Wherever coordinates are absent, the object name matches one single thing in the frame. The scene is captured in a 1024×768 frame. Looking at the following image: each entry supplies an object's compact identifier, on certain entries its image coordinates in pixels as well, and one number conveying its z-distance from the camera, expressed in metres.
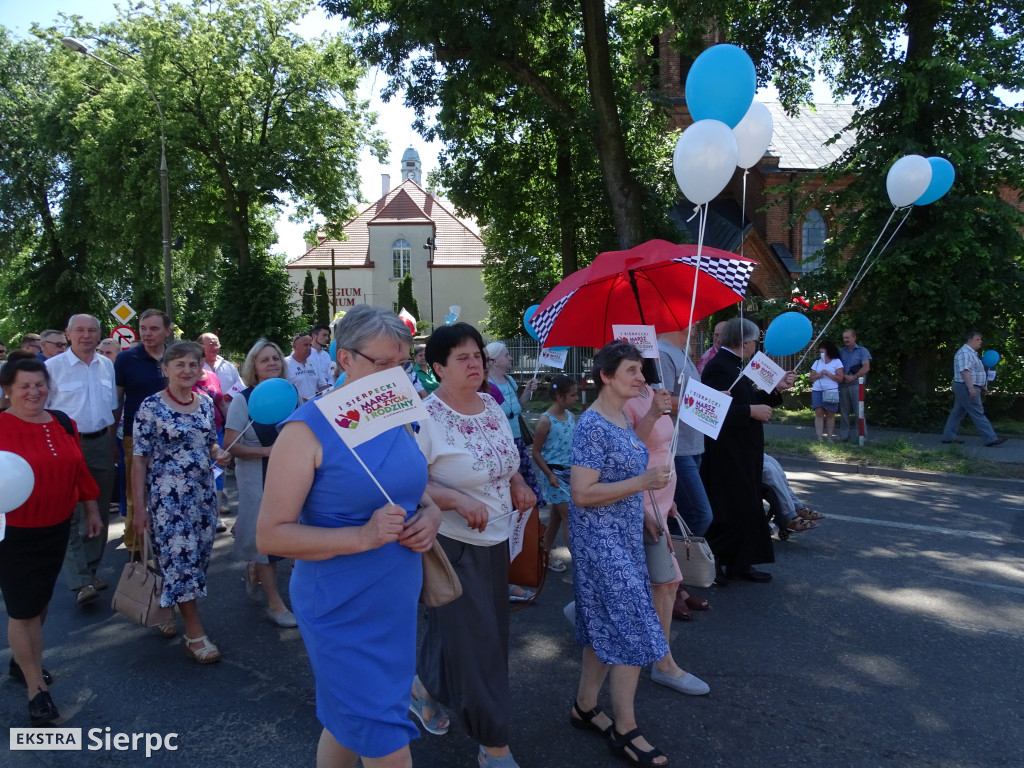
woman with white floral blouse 3.14
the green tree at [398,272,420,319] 52.84
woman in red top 3.89
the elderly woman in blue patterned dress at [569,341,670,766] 3.34
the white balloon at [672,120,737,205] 4.64
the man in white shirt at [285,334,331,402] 8.82
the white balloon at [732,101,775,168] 5.84
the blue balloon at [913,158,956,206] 7.56
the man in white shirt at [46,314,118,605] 6.05
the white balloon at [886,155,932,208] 7.34
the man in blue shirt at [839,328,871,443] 13.09
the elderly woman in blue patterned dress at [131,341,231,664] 4.52
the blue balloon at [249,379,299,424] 4.60
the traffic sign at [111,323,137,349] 17.85
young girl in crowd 5.98
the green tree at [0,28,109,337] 34.16
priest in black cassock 5.40
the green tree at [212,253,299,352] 30.19
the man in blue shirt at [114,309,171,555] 6.21
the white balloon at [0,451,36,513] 2.90
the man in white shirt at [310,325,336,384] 10.15
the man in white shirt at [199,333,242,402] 8.21
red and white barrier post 13.05
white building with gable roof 56.12
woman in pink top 3.82
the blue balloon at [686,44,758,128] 5.11
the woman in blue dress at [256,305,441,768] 2.36
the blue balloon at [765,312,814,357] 5.99
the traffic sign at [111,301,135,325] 20.66
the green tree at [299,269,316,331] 51.44
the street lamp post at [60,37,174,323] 22.73
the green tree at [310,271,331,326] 52.22
